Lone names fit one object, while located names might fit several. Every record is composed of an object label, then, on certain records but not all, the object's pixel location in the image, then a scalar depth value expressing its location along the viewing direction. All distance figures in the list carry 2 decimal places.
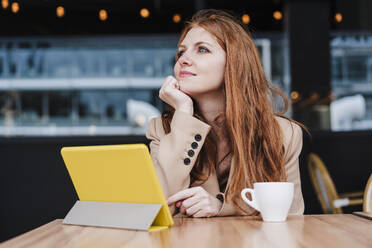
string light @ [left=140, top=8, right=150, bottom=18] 7.38
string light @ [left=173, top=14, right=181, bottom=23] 7.36
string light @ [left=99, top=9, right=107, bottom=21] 7.16
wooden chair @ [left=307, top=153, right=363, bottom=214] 2.97
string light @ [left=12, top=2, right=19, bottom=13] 6.41
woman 1.33
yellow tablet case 0.94
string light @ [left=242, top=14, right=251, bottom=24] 7.15
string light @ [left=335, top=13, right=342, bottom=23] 6.61
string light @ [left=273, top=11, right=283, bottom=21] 7.05
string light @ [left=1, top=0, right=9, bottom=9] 6.29
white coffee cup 1.03
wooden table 0.79
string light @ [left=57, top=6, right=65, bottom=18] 6.77
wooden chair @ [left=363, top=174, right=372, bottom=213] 1.40
